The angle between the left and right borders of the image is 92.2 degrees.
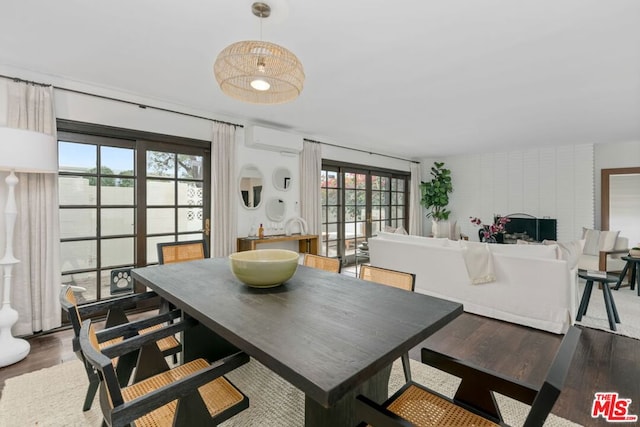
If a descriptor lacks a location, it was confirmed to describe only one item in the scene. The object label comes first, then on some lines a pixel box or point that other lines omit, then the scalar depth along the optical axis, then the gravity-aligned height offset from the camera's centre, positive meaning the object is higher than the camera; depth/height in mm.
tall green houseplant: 7461 +469
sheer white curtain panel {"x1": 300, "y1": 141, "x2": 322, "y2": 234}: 5016 +422
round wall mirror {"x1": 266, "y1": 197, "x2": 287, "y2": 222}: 4645 +22
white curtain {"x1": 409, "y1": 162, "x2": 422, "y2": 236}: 7352 +203
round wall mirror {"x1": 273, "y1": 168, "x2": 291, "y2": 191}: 4734 +496
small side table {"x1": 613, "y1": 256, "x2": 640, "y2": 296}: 4313 -897
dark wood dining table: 909 -443
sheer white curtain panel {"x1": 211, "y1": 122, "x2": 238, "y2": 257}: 3926 +255
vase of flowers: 4770 -323
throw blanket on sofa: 3260 -557
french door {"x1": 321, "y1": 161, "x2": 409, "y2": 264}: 5684 +102
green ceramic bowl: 1591 -319
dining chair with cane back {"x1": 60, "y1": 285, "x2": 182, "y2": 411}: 1389 -631
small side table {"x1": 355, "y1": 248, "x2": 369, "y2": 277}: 4938 -707
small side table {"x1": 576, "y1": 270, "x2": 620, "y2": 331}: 3039 -907
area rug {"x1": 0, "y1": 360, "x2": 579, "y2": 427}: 1764 -1197
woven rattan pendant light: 1633 +812
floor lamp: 2283 +320
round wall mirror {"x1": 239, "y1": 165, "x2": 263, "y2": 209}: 4352 +351
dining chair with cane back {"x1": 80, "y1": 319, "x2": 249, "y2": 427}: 910 -605
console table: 4117 -438
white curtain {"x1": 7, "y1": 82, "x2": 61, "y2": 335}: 2701 -181
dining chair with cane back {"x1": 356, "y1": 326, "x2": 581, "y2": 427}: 952 -710
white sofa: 2949 -757
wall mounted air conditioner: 4225 +1017
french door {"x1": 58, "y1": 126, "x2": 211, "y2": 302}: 3087 +91
